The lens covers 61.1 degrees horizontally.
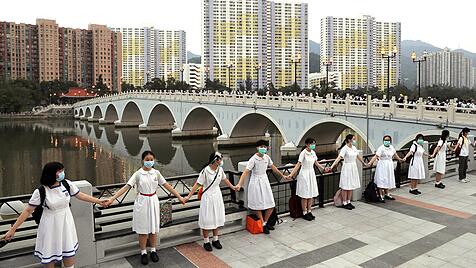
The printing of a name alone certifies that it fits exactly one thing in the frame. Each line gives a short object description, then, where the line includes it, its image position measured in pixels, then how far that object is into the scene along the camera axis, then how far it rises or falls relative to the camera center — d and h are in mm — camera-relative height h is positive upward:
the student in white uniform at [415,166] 9094 -1143
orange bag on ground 6539 -1769
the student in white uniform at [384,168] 8250 -1074
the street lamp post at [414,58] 24969 +3606
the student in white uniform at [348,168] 7789 -1015
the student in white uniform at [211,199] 5766 -1187
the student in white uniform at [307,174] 7043 -1022
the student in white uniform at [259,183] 6387 -1064
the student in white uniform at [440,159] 9773 -1068
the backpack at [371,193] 8359 -1599
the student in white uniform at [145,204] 5293 -1159
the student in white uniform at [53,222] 4418 -1163
